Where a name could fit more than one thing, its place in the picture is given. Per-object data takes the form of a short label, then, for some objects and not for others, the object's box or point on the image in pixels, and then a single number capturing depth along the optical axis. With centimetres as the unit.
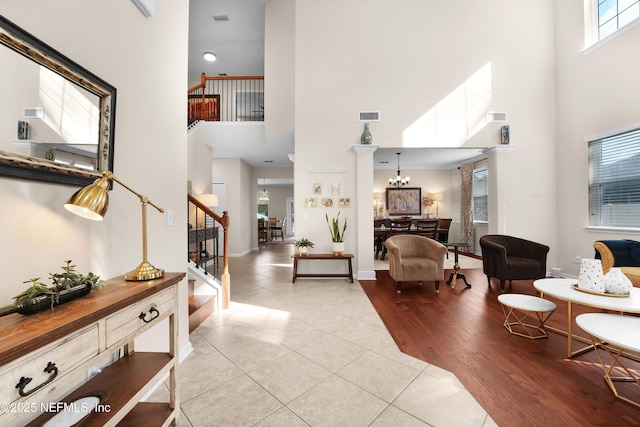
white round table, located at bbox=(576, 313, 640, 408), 147
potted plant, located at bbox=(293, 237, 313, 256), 454
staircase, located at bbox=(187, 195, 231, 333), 290
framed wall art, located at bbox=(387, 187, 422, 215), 852
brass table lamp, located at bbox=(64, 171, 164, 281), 100
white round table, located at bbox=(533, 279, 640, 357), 187
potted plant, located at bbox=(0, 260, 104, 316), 84
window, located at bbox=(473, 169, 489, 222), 734
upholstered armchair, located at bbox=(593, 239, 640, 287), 314
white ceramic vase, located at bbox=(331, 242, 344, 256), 448
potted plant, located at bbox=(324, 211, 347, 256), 450
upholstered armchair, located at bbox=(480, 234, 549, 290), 377
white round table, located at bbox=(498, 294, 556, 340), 227
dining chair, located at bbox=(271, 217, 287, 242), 1193
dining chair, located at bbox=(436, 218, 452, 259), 732
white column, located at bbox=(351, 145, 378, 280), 468
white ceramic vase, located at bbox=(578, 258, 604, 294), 213
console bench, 439
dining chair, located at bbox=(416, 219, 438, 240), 625
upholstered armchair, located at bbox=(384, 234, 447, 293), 381
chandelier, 766
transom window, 371
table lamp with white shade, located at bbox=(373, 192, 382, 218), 852
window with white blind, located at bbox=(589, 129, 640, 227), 368
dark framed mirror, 90
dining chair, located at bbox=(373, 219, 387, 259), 623
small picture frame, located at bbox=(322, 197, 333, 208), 475
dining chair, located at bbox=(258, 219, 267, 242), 1043
